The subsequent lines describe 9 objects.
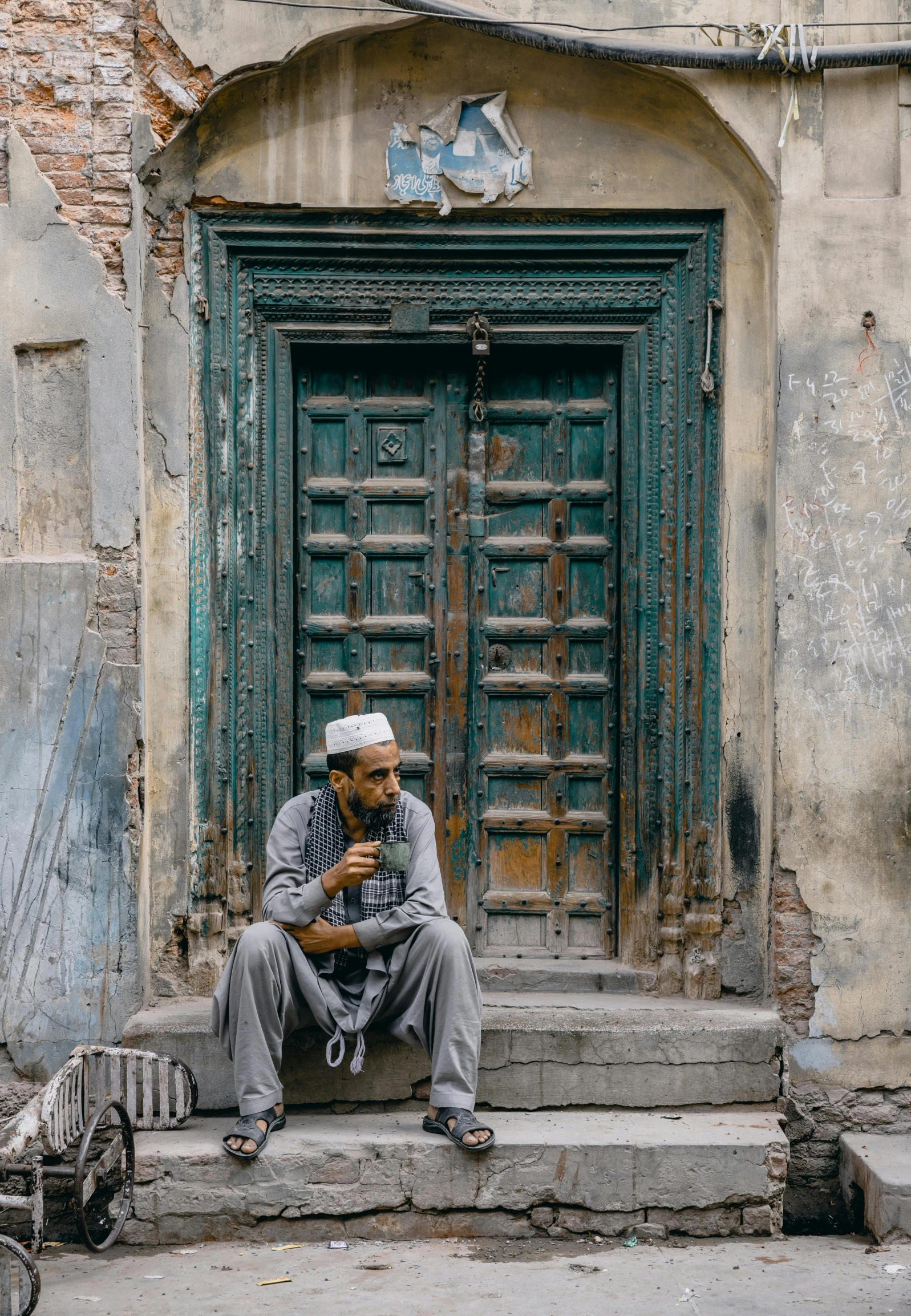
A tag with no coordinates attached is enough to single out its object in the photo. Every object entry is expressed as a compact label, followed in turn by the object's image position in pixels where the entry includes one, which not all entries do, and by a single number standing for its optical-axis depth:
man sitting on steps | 4.15
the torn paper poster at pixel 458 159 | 4.92
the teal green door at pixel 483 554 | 5.00
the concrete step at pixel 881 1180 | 4.14
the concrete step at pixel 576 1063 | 4.57
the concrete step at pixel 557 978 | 5.06
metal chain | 5.12
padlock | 4.98
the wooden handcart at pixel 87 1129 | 3.43
